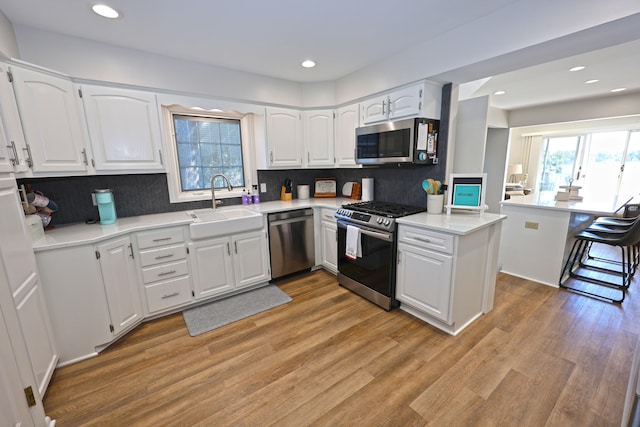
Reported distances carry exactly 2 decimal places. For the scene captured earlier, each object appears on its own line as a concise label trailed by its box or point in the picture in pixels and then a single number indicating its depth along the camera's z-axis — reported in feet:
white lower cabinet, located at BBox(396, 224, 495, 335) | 6.84
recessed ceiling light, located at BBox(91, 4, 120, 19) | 5.70
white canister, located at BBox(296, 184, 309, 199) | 12.37
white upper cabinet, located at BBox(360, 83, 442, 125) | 8.13
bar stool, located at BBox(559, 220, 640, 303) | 8.83
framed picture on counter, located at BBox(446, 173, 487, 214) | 7.84
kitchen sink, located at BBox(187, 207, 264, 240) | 8.23
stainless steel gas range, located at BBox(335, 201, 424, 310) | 8.10
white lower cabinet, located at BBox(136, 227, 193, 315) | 7.57
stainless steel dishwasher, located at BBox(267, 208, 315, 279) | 10.06
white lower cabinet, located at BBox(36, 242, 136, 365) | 5.89
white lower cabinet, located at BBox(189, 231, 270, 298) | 8.50
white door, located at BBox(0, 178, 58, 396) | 4.41
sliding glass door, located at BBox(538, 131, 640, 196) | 18.92
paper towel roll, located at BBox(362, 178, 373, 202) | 11.13
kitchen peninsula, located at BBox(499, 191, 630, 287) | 9.38
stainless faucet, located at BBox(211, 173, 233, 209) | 9.93
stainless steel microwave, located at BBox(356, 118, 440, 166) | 8.20
